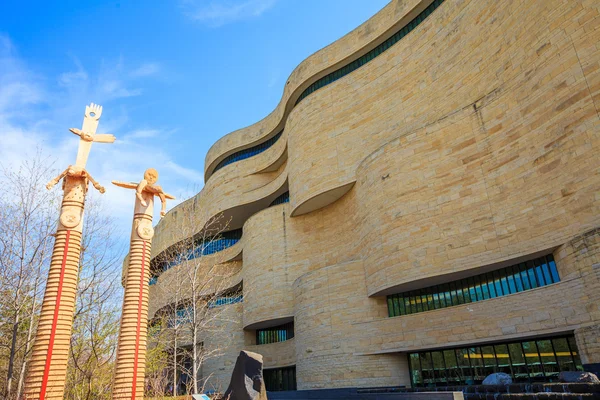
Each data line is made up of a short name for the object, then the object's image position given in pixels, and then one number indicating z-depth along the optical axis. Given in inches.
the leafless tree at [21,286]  523.2
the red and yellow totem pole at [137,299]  384.5
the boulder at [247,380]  410.0
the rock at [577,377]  392.5
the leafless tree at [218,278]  1290.1
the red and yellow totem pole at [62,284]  349.1
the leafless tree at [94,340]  458.3
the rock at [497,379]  540.2
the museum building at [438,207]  566.6
